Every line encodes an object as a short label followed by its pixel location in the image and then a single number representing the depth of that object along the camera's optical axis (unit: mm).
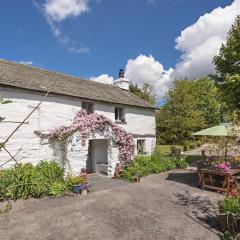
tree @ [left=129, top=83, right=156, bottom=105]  41844
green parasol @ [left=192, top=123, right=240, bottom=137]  14331
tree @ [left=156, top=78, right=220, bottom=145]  31219
